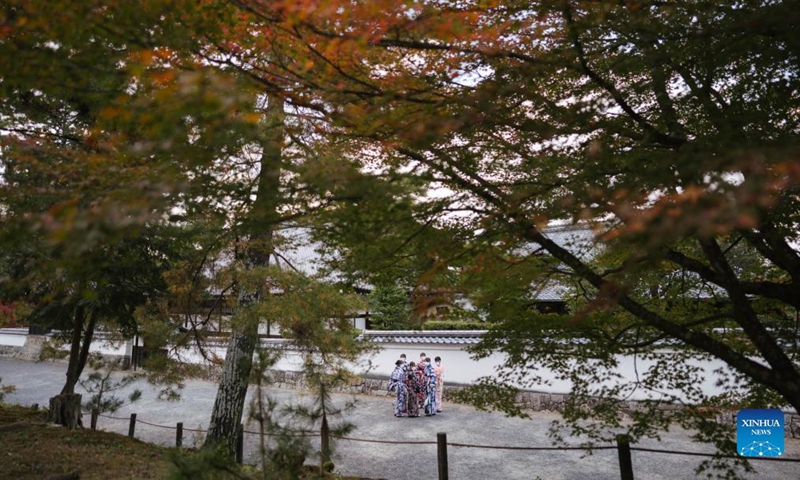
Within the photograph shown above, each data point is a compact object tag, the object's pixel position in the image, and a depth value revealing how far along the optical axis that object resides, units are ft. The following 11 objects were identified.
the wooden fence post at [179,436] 27.61
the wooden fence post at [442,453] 21.22
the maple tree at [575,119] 8.73
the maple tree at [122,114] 7.13
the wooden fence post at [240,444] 25.03
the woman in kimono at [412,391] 40.65
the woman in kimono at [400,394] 40.65
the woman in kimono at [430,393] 40.73
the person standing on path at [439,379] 41.91
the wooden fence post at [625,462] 16.73
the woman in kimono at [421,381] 41.16
